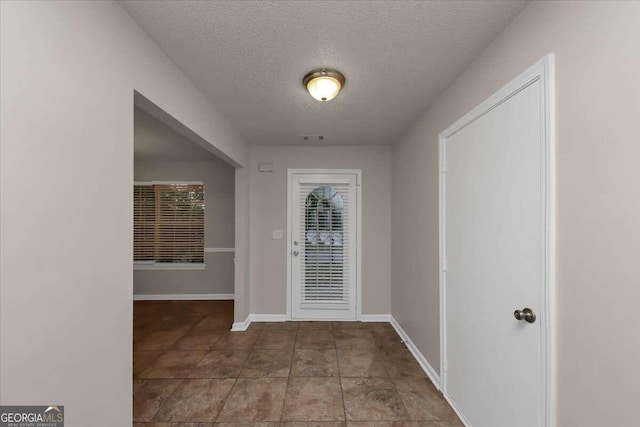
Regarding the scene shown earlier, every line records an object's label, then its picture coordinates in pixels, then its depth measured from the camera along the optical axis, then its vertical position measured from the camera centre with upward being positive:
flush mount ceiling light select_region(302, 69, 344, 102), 1.81 +0.90
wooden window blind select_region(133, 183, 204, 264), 4.77 -0.19
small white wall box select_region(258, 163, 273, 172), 3.68 +0.63
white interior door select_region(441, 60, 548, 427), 1.22 -0.27
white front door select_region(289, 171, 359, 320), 3.74 -0.45
